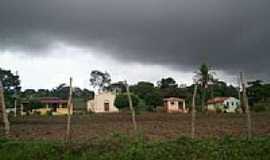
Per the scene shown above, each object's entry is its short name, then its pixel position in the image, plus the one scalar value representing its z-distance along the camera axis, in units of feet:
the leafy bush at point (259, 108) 96.51
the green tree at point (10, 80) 163.61
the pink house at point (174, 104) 132.92
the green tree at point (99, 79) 228.71
